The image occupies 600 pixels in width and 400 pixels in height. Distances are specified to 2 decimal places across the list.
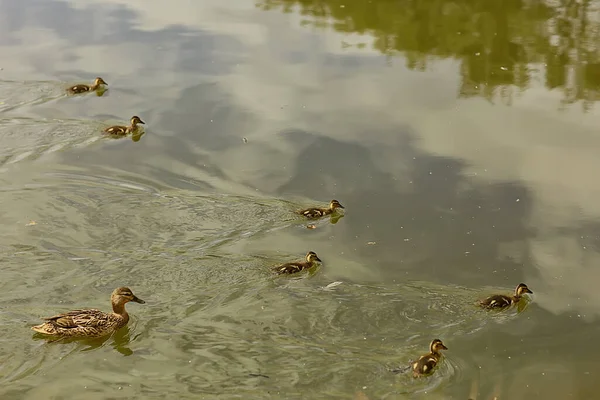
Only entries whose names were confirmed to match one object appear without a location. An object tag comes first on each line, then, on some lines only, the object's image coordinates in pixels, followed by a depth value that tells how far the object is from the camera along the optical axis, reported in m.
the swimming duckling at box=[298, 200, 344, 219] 7.97
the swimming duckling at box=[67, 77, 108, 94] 11.25
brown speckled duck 6.46
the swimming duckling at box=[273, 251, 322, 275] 7.18
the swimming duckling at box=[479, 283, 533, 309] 6.62
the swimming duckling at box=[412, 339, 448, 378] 5.91
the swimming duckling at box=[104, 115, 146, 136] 10.00
